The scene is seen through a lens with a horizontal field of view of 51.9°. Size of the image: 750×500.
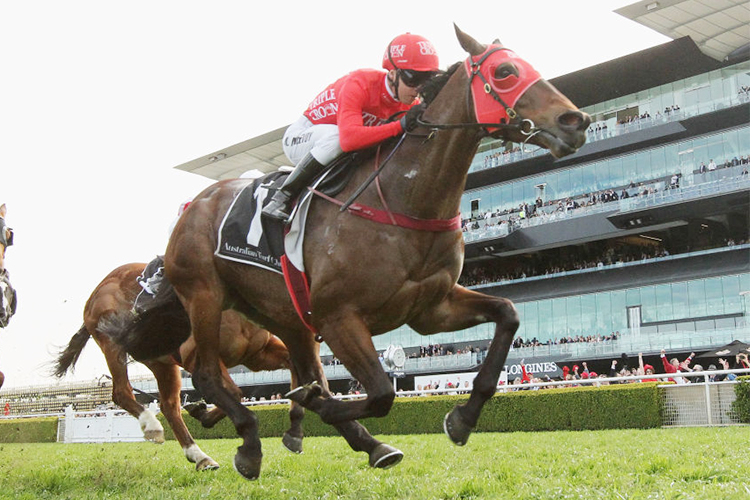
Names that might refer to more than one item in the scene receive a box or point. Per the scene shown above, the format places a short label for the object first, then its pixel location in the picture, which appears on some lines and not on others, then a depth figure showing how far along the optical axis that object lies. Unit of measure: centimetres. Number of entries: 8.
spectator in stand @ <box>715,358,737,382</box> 1927
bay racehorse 404
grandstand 2798
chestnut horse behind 657
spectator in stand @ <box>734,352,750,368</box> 2061
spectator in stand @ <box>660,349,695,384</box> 1714
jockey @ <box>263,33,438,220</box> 445
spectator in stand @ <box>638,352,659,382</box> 1823
